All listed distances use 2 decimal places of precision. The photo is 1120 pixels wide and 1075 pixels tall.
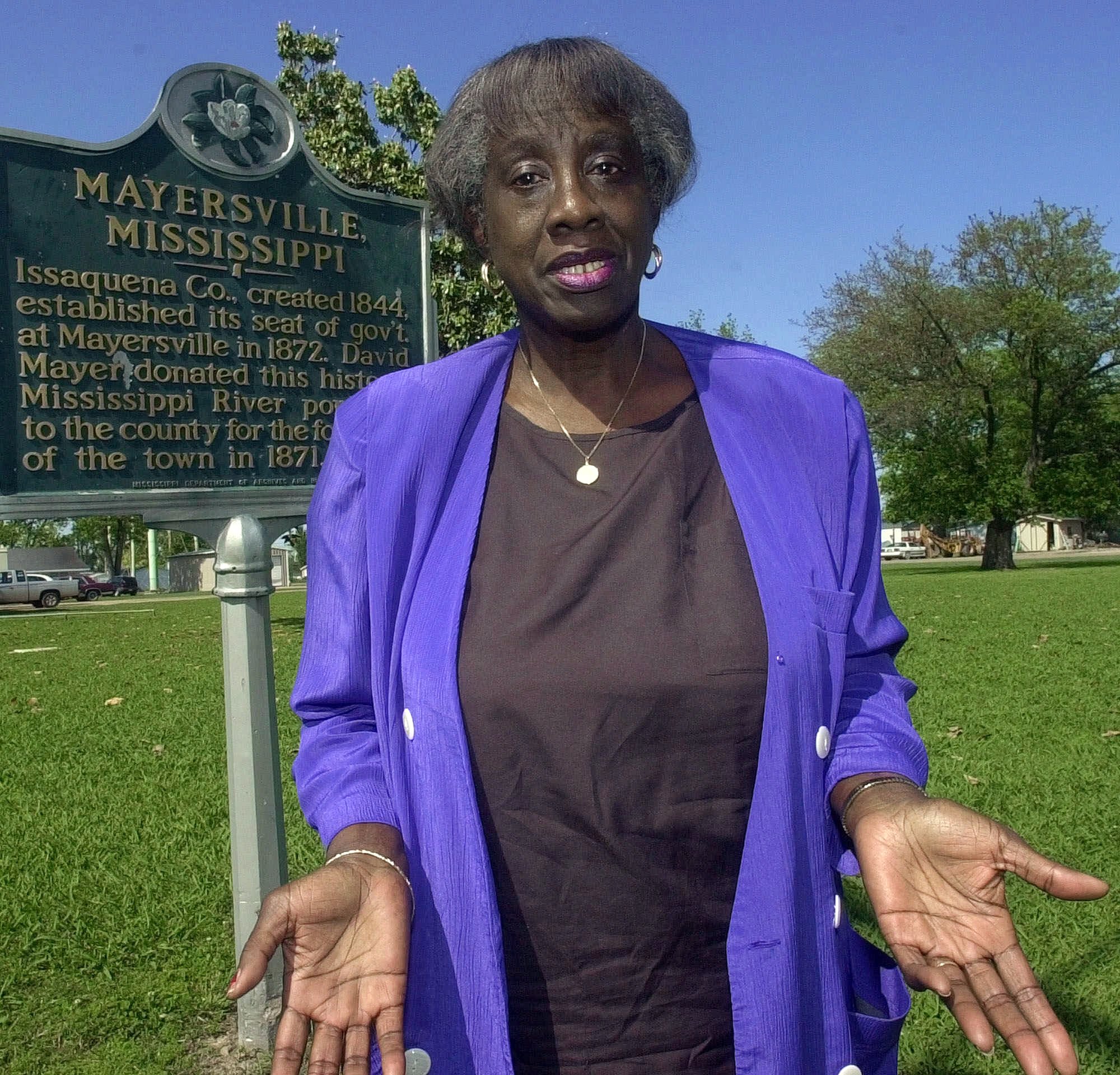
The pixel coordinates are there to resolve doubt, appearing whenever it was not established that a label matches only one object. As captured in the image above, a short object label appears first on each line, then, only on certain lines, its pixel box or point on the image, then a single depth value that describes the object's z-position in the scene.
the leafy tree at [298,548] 55.62
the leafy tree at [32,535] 78.60
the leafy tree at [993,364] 34.06
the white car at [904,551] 71.69
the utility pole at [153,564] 55.50
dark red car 45.41
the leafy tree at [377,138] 10.53
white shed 79.75
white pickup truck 37.69
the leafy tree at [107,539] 65.69
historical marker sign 3.23
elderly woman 1.54
